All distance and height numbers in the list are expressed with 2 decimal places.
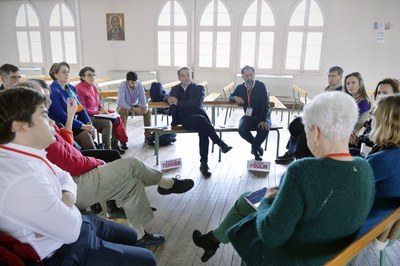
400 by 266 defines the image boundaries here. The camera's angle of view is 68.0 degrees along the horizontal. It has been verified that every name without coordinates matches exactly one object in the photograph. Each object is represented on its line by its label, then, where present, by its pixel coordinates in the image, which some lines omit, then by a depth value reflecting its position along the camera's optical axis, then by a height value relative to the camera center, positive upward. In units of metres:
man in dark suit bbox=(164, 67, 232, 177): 3.60 -0.66
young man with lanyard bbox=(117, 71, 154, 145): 4.59 -0.63
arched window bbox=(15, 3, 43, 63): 9.93 +0.67
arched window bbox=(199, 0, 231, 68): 8.55 +0.67
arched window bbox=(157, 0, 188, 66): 8.88 +0.67
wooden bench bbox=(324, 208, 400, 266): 0.99 -0.63
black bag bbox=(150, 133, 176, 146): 4.53 -1.20
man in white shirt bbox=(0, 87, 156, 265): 1.03 -0.51
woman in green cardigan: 1.01 -0.45
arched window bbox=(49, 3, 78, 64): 9.59 +0.67
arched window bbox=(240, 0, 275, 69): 8.25 +0.68
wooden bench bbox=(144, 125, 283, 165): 3.64 -0.86
